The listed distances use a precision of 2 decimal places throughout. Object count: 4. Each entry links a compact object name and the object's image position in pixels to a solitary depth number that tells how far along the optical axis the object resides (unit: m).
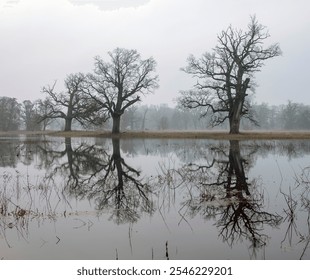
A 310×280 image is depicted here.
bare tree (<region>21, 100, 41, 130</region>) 89.94
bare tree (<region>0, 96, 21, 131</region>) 86.06
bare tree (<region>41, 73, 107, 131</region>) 54.34
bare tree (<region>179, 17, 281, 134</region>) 39.34
